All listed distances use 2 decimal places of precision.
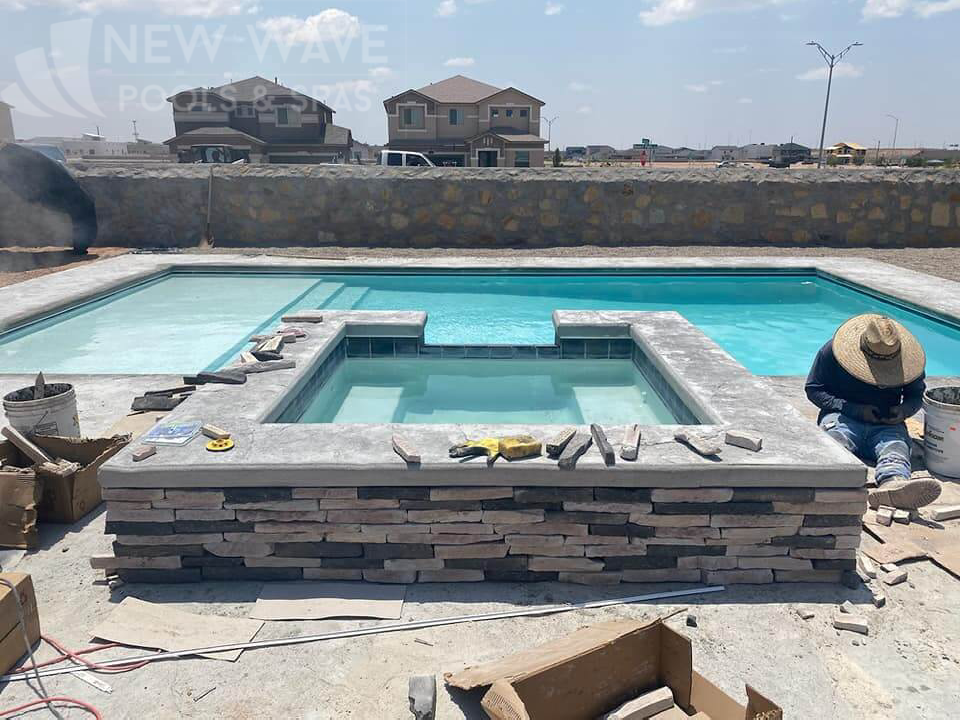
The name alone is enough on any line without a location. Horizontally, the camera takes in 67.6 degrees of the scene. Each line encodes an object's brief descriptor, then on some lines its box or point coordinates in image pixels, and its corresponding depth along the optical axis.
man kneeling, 4.70
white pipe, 3.05
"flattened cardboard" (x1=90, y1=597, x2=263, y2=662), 3.15
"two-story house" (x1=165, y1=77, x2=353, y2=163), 43.25
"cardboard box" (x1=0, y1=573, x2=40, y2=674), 2.95
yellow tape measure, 3.72
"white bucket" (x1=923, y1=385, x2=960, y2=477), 4.71
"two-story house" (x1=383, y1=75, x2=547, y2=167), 43.03
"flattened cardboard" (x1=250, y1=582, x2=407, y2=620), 3.37
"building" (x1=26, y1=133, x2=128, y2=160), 77.75
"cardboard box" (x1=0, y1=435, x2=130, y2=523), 4.15
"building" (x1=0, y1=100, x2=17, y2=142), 48.78
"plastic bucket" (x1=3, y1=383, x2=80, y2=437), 4.60
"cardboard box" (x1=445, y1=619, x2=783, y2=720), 2.50
